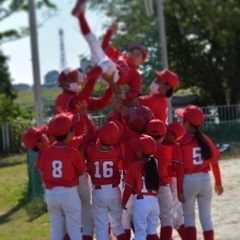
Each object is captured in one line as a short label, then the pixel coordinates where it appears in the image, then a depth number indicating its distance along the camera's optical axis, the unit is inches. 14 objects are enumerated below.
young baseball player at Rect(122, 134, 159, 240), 347.2
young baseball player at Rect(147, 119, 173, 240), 354.1
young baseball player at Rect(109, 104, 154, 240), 366.6
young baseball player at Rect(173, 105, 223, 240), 352.3
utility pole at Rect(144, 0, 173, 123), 663.3
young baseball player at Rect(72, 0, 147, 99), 363.2
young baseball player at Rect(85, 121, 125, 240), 355.5
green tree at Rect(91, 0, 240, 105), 1334.2
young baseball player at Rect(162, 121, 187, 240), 374.3
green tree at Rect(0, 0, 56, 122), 1287.6
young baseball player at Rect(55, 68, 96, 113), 367.9
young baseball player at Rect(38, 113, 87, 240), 335.0
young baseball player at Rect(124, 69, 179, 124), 390.4
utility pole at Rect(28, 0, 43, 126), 533.4
